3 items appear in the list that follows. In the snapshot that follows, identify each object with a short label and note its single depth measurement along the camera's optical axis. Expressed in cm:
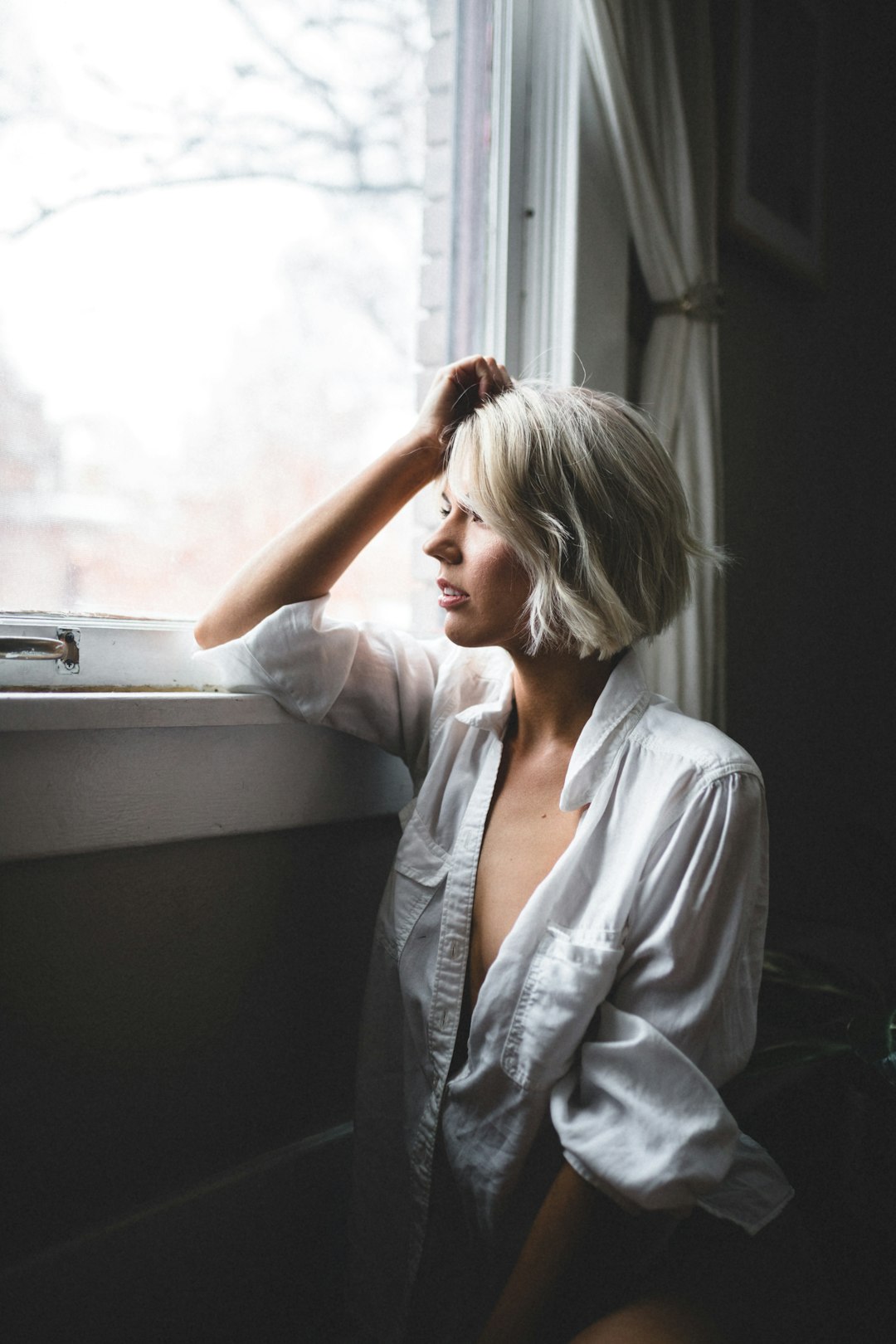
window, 103
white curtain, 149
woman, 84
